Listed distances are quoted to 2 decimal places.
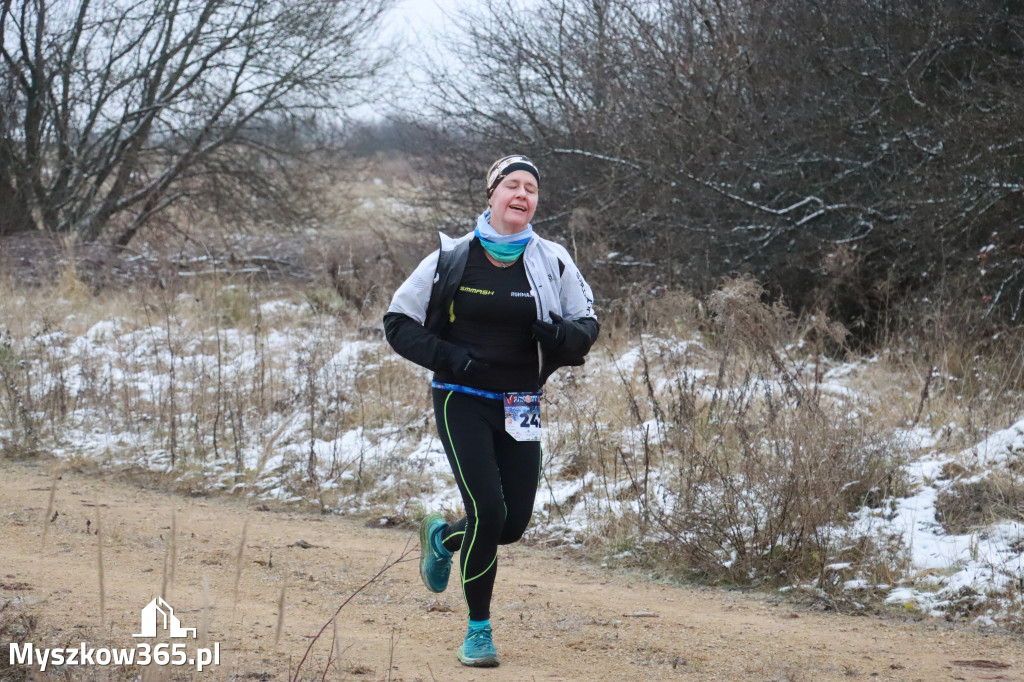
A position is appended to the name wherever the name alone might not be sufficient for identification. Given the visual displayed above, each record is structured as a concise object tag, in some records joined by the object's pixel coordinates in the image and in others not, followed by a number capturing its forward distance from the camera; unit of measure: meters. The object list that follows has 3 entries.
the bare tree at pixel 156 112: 36.81
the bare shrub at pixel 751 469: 12.23
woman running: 8.38
